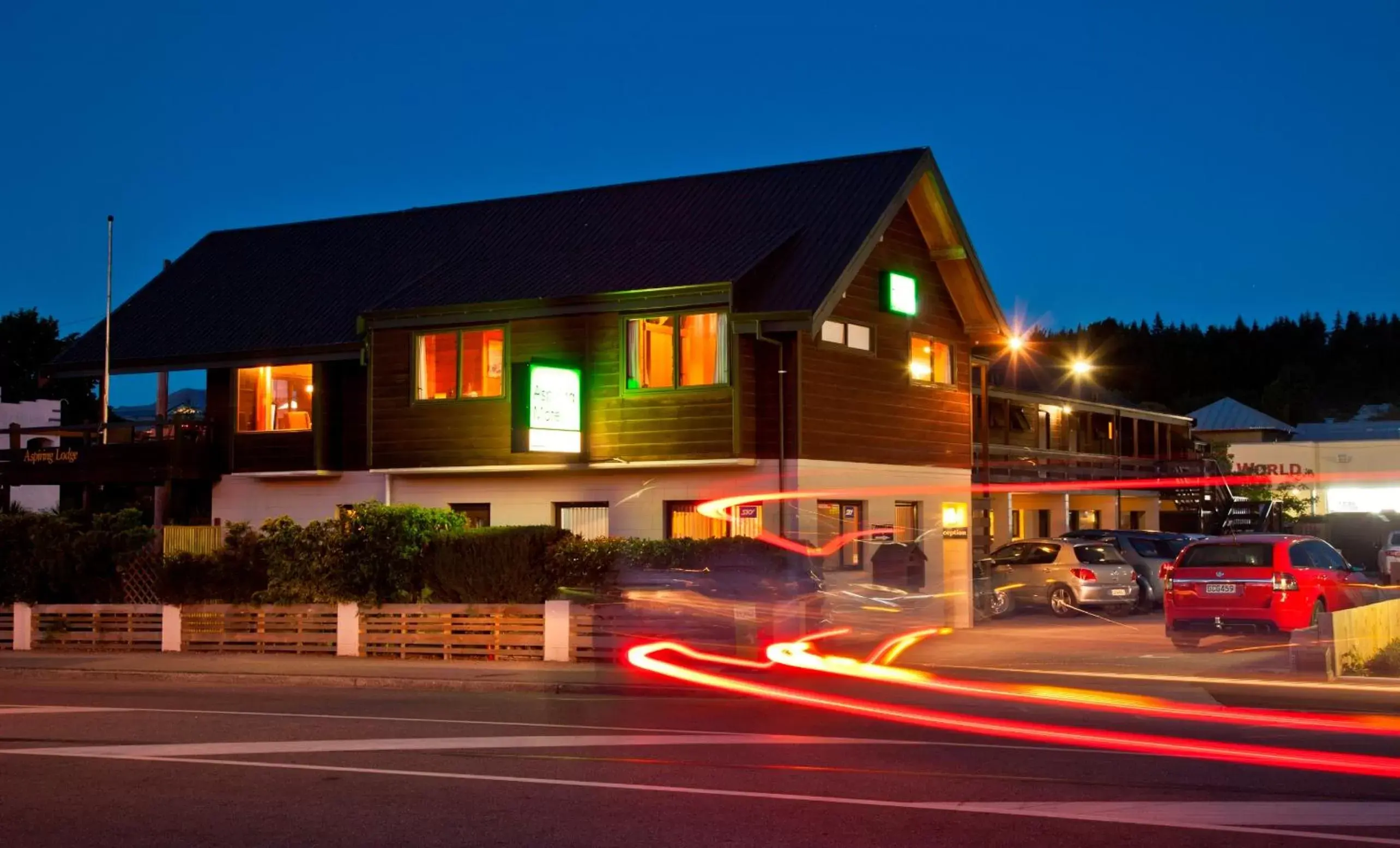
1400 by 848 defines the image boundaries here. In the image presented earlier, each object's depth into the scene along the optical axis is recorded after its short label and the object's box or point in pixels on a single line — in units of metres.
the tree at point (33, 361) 76.06
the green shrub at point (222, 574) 24.94
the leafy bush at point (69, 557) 26.81
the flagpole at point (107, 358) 33.00
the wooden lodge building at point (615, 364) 26.77
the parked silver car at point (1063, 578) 28.75
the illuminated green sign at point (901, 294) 29.36
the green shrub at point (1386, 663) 18.56
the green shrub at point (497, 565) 23.16
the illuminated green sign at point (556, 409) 26.47
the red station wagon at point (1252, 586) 21.20
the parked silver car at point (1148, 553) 30.47
